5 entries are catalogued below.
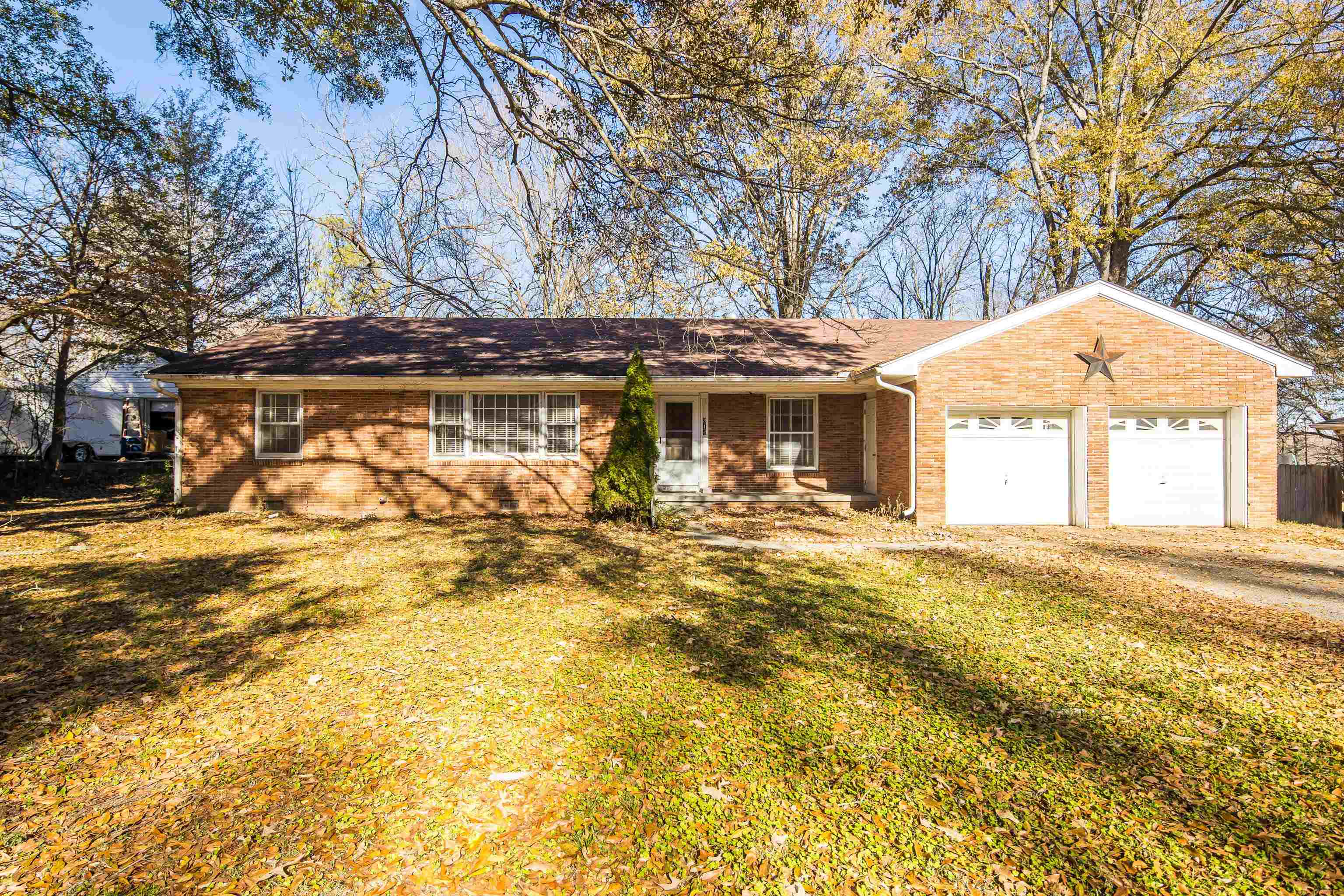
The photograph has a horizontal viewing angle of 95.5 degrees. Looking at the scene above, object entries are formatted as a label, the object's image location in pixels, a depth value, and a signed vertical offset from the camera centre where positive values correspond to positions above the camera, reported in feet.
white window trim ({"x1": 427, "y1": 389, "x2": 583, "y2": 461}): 42.68 +0.74
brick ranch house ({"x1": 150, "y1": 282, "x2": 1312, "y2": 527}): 37.19 +2.26
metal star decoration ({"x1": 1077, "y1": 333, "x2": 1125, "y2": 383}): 36.91 +5.52
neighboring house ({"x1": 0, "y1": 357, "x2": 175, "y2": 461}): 74.33 +4.98
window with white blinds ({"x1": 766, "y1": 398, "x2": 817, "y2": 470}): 46.34 +1.22
